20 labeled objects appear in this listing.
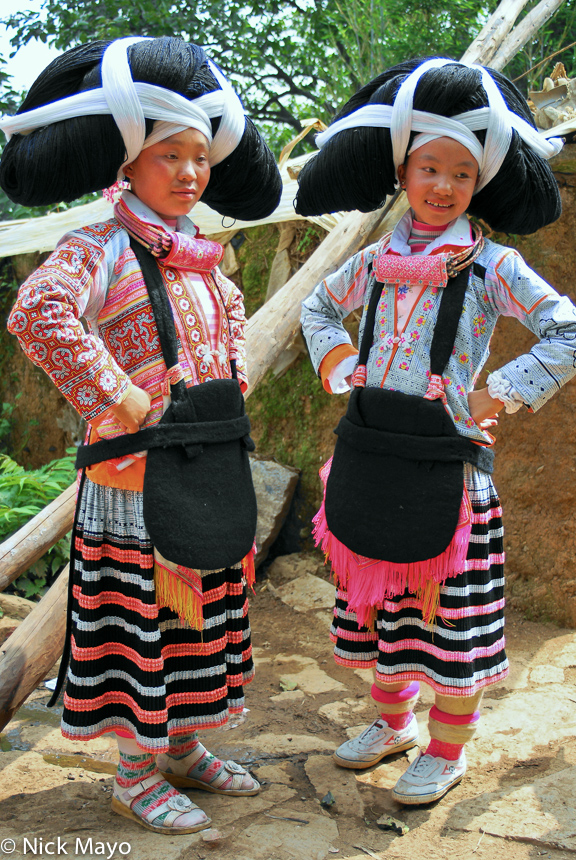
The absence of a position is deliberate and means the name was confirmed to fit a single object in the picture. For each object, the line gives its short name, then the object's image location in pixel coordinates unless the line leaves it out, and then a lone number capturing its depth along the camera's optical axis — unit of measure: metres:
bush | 3.63
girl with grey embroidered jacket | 1.83
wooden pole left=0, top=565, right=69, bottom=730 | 2.12
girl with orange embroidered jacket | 1.65
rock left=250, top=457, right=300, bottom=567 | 3.71
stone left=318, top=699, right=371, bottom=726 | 2.61
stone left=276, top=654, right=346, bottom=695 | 2.86
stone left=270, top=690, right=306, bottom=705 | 2.76
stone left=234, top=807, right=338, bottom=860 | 1.78
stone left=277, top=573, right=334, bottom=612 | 3.51
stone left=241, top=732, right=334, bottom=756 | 2.36
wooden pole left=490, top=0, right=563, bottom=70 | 3.35
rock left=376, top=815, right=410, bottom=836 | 1.93
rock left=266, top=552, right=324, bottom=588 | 3.70
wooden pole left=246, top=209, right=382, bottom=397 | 2.79
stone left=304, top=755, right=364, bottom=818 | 2.03
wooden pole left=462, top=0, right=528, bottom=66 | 3.27
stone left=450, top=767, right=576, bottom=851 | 1.88
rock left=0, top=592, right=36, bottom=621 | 3.30
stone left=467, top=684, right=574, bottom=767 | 2.35
